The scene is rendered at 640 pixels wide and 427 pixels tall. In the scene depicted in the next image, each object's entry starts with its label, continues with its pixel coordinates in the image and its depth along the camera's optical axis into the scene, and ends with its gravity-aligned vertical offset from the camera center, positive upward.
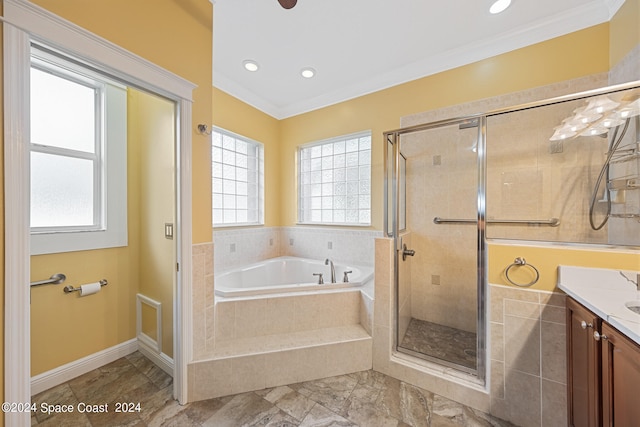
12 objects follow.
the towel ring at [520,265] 1.32 -0.33
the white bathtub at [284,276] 1.97 -0.68
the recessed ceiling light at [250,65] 2.37 +1.58
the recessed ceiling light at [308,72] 2.49 +1.59
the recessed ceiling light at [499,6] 1.68 +1.57
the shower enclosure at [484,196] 1.50 +0.15
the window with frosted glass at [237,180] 2.79 +0.46
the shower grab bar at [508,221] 1.85 -0.06
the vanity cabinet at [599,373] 0.78 -0.64
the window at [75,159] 1.63 +0.44
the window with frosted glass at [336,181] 2.92 +0.46
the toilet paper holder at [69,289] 1.67 -0.55
